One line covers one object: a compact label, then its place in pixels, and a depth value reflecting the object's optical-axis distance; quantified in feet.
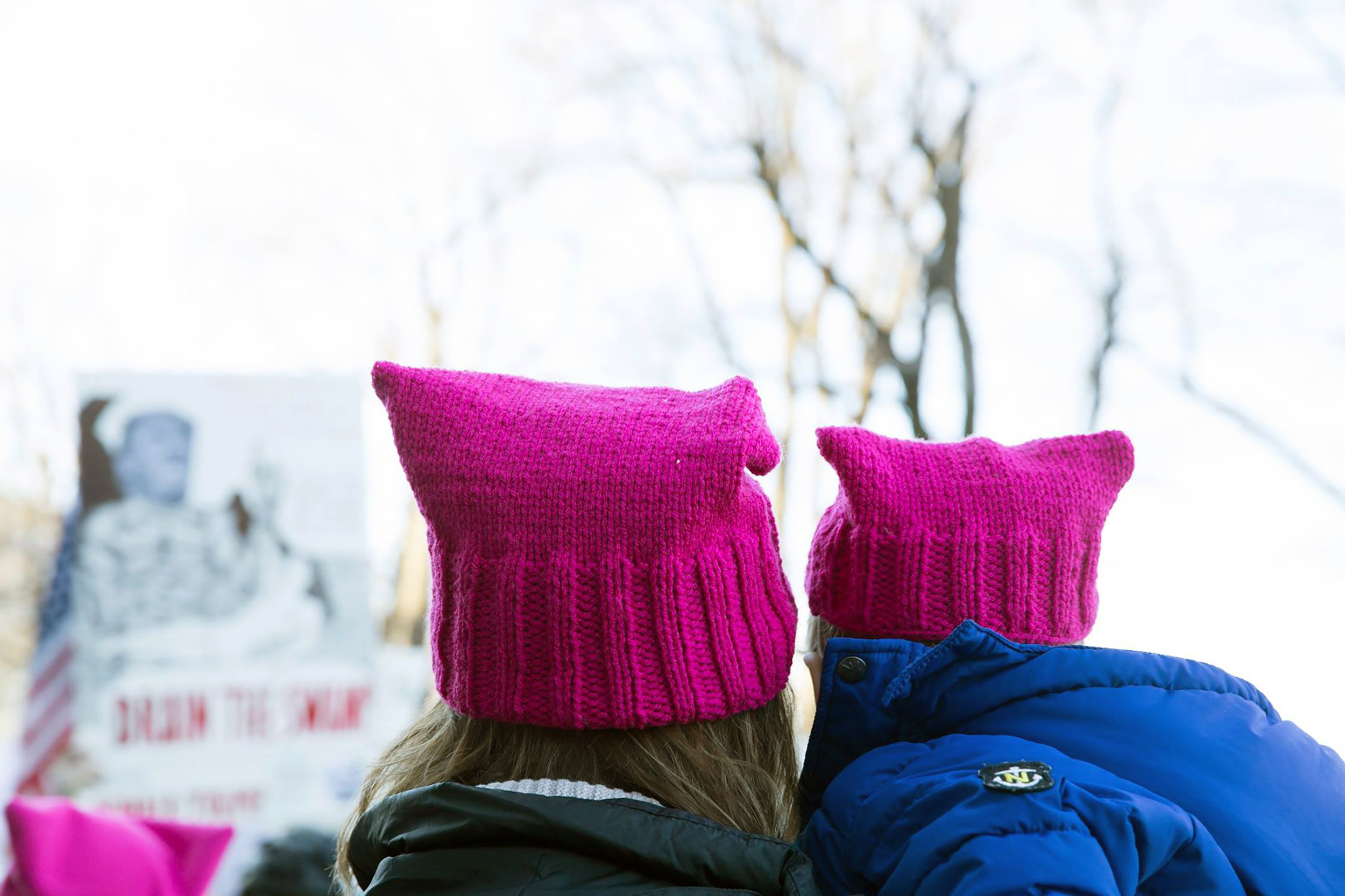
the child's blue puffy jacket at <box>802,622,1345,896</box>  2.14
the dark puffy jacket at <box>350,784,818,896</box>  2.17
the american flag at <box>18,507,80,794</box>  7.88
